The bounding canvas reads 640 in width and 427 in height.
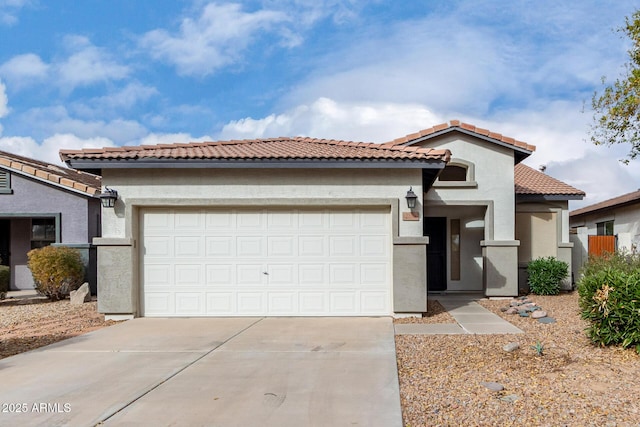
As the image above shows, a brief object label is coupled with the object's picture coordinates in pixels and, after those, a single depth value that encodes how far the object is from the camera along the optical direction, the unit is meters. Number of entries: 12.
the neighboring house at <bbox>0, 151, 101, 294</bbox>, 14.79
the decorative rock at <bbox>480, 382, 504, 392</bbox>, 5.42
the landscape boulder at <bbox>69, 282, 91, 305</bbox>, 12.81
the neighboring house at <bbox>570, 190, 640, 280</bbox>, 16.56
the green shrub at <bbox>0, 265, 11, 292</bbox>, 13.34
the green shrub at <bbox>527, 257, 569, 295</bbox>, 13.91
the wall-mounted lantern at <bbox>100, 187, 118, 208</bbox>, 10.10
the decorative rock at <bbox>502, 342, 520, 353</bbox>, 7.17
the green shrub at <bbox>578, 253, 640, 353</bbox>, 6.88
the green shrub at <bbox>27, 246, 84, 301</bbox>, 13.13
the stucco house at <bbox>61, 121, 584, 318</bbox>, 10.17
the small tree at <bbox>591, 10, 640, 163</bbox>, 13.16
